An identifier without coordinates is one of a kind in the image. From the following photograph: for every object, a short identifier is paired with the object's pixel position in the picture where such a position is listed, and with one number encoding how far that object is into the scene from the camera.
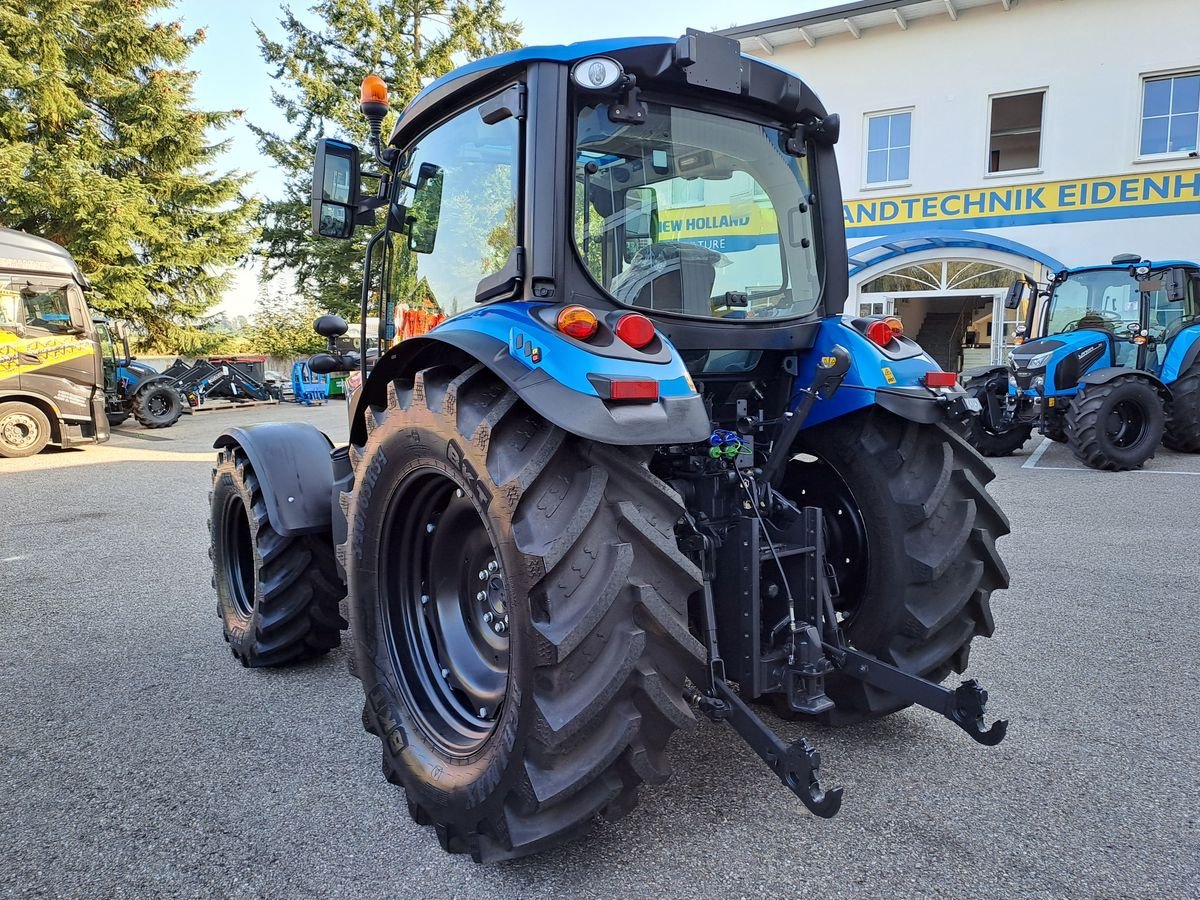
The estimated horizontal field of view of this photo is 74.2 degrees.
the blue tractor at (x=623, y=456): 1.88
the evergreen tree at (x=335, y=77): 25.09
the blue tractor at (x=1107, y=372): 8.63
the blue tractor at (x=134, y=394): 14.41
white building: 13.35
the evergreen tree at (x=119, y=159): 17.66
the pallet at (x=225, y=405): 17.84
